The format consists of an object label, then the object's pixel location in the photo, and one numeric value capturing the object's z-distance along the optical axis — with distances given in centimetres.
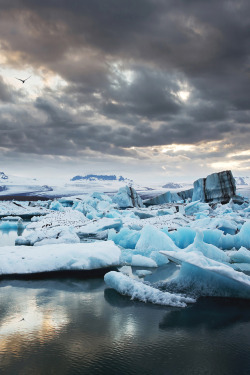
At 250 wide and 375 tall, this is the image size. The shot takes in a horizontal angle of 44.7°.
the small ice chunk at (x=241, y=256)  805
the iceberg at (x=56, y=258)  686
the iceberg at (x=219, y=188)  2677
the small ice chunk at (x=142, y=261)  789
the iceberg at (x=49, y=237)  1002
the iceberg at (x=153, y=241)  862
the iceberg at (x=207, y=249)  736
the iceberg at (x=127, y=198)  3072
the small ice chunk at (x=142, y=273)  701
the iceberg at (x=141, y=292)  516
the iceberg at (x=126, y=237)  998
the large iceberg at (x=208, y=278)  512
